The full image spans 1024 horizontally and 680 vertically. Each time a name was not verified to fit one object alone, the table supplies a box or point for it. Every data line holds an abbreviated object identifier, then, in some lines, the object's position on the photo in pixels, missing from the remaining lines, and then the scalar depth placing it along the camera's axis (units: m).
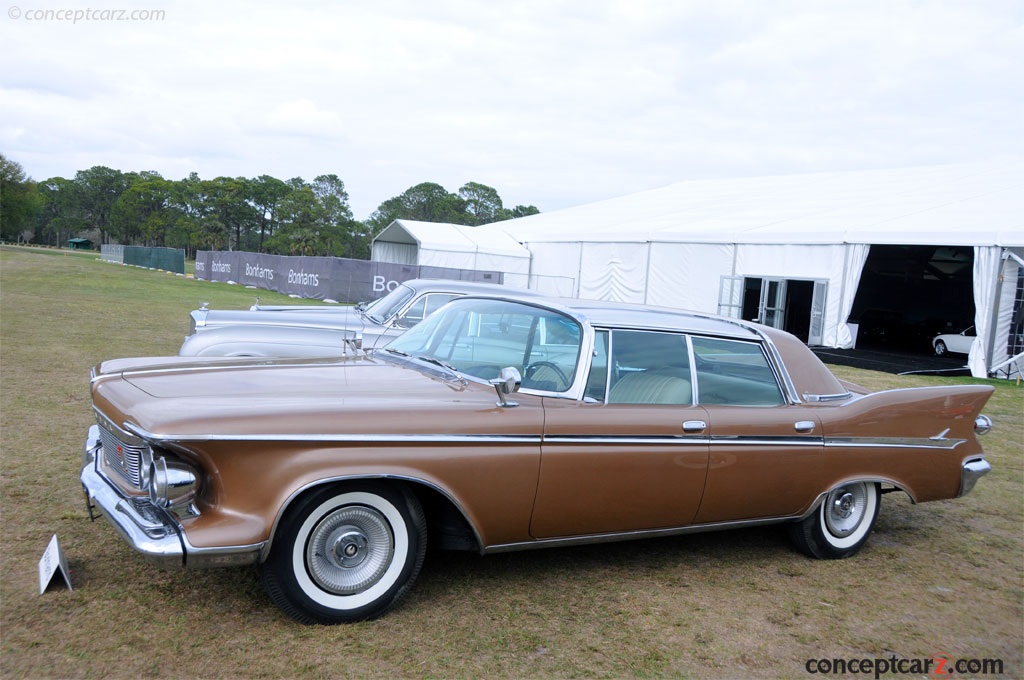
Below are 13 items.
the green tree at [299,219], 88.12
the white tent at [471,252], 31.05
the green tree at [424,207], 90.94
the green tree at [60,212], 118.31
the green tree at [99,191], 117.38
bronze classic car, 3.05
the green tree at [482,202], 91.69
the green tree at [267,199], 99.38
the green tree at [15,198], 84.12
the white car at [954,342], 19.19
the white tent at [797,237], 17.06
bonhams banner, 28.38
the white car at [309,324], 6.66
